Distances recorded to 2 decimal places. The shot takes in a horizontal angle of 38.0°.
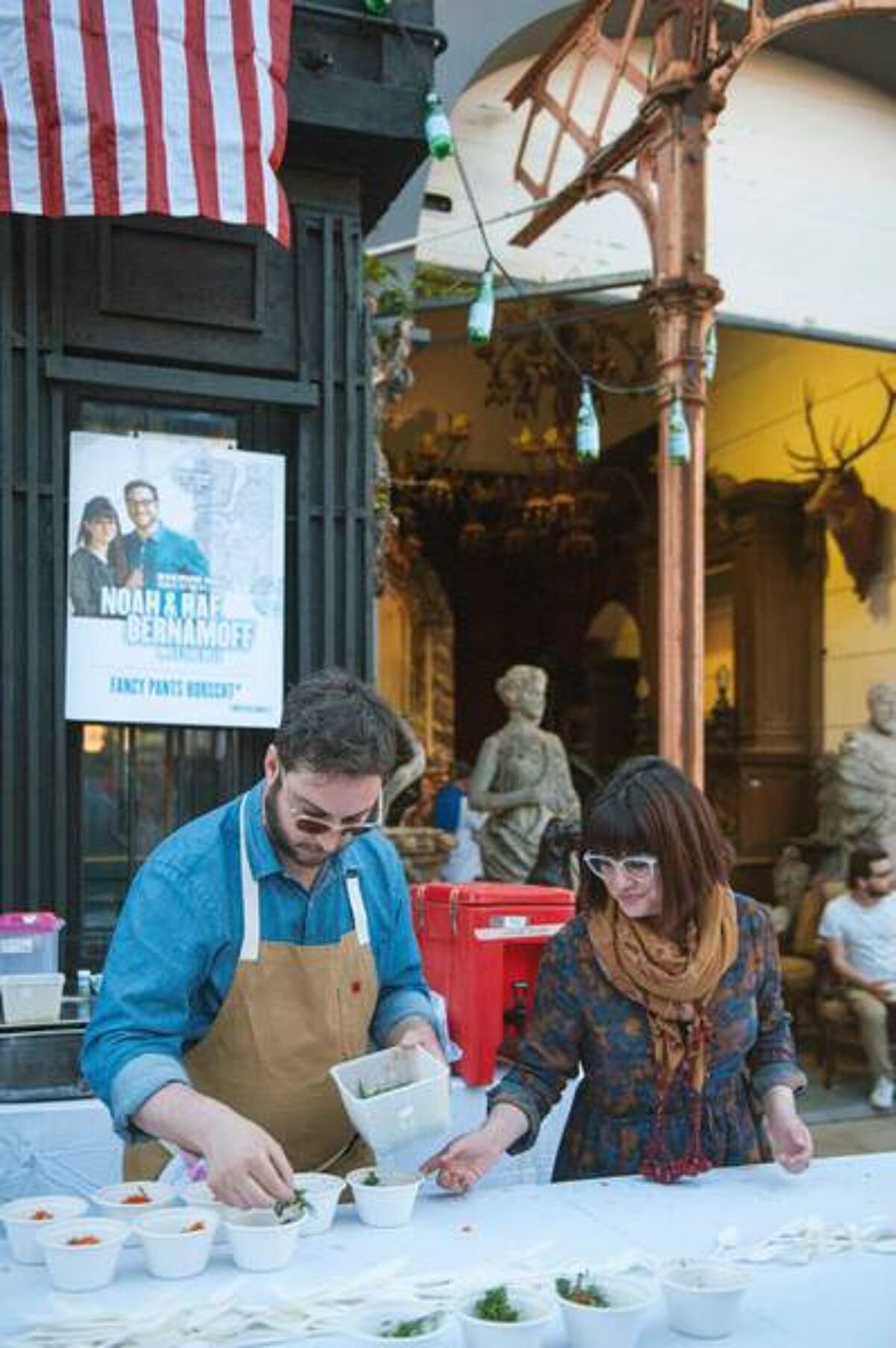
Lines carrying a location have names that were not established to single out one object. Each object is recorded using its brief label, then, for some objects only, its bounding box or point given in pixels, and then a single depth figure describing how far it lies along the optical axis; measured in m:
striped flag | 4.62
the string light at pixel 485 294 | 5.14
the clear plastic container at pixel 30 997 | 3.71
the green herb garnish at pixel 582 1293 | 1.81
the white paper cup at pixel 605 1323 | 1.74
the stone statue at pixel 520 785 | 7.44
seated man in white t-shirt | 7.43
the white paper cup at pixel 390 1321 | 1.71
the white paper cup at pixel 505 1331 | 1.70
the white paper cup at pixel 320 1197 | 2.18
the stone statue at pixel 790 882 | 9.78
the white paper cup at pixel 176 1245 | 1.98
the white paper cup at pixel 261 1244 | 2.03
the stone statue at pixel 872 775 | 8.93
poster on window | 5.19
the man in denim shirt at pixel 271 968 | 2.16
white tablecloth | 1.90
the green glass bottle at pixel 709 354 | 6.89
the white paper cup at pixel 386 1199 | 2.23
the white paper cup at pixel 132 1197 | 2.16
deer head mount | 11.20
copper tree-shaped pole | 6.31
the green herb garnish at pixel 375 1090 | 2.33
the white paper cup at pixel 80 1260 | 1.93
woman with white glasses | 2.56
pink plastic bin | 4.08
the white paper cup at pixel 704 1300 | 1.83
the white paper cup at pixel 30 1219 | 2.06
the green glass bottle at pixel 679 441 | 6.46
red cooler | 3.90
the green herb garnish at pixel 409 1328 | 1.73
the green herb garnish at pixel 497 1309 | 1.73
